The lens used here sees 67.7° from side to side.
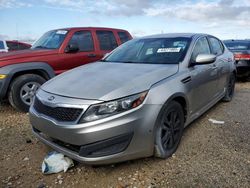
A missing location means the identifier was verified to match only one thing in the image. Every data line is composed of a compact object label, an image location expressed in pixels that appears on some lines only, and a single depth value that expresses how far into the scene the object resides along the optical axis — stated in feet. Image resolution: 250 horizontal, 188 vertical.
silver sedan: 6.05
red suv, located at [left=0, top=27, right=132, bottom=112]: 11.79
